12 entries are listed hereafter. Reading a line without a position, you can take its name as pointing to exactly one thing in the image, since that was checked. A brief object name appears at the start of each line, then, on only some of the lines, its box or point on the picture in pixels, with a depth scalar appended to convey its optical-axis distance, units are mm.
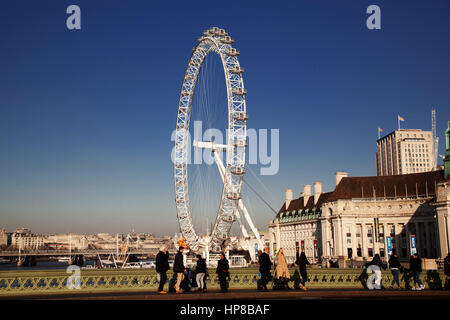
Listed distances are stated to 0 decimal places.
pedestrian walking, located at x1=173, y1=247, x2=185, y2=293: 26328
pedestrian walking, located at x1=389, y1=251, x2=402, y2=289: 29719
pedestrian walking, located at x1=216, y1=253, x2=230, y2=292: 26531
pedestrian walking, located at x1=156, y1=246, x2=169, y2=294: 26109
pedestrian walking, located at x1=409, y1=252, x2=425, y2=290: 28891
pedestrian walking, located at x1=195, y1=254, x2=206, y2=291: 27391
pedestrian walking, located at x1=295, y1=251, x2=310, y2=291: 29016
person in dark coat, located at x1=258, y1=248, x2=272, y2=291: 27469
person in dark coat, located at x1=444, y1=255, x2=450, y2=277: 28442
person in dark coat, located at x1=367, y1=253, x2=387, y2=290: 29312
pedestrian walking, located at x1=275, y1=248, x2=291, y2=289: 28250
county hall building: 124500
